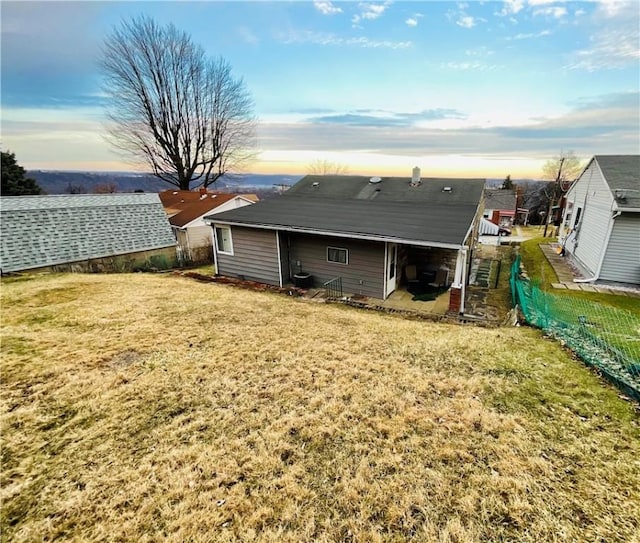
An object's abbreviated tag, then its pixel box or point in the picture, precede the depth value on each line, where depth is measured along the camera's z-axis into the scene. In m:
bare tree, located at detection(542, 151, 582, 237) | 33.90
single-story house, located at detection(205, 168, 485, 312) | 9.95
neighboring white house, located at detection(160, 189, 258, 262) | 17.25
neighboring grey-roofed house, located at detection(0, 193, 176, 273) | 11.65
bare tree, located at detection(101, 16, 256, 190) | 21.97
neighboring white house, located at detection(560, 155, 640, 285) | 10.47
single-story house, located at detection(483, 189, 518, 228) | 33.78
